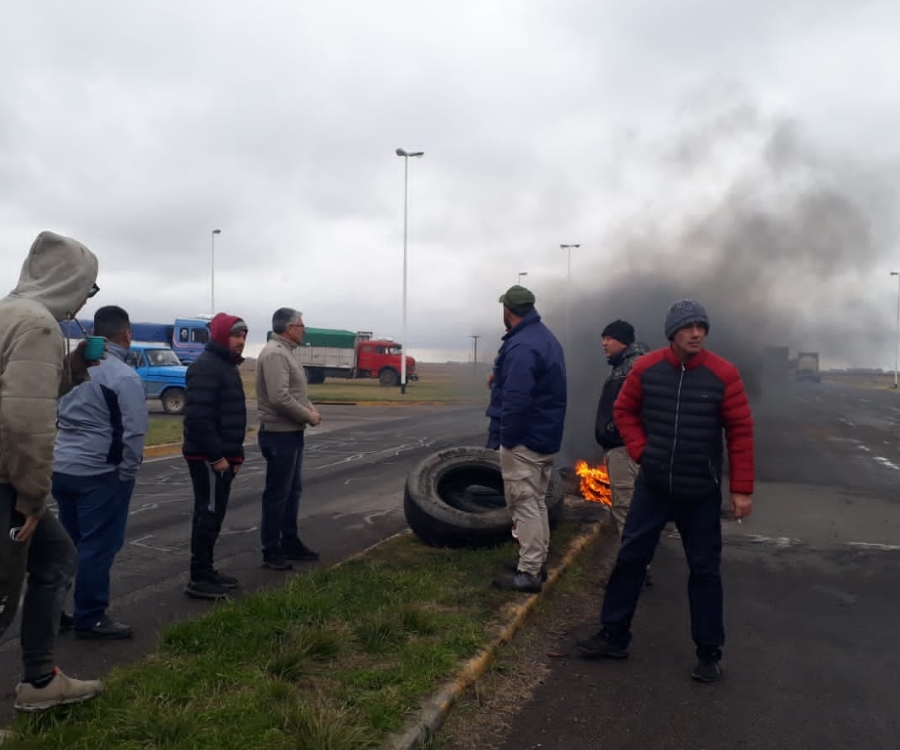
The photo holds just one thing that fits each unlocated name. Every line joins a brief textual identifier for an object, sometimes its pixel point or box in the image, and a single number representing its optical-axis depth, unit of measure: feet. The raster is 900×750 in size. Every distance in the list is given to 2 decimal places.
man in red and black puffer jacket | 14.30
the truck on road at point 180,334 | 128.57
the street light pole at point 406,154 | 111.96
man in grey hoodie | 10.08
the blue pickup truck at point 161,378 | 71.82
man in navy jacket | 17.75
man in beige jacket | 20.40
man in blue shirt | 15.20
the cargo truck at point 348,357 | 140.56
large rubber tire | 21.71
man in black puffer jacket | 17.54
